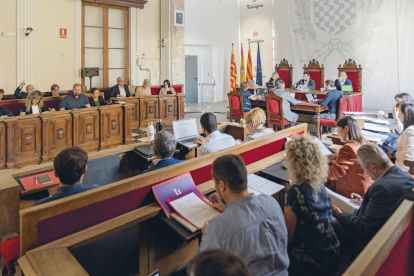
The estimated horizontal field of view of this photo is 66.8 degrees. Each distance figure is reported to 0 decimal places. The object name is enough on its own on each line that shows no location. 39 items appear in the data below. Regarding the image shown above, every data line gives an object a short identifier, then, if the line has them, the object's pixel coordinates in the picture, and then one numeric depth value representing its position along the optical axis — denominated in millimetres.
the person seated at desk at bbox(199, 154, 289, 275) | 1334
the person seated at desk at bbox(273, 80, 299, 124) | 6392
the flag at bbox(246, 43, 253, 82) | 11998
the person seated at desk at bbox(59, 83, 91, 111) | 5954
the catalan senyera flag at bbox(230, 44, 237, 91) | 12172
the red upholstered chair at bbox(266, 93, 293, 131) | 6386
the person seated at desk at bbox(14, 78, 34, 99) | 6797
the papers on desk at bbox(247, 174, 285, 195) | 2311
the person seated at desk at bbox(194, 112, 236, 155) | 3047
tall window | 8617
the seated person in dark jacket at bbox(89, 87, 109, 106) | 6522
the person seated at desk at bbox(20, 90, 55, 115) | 5305
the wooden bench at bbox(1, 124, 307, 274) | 1560
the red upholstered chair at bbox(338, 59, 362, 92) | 7582
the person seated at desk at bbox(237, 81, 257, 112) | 7168
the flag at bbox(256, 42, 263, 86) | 11844
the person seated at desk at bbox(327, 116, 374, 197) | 2609
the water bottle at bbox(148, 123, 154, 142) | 3541
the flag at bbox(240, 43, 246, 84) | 12078
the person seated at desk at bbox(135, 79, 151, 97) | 8344
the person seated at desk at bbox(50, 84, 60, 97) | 6789
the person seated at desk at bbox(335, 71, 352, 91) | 7262
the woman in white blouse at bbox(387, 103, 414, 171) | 3328
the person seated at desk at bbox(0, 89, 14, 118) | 5262
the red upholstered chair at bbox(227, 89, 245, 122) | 7129
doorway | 12174
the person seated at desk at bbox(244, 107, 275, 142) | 3570
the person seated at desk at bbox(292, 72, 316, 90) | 8159
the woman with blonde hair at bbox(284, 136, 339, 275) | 1729
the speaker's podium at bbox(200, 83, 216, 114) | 12531
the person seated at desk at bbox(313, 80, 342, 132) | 6250
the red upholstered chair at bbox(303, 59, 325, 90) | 8391
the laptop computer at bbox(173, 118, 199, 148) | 3580
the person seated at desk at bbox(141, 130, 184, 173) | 2432
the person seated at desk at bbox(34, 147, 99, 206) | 1930
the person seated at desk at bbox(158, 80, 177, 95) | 8547
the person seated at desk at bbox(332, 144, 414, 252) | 1845
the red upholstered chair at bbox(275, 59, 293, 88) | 8922
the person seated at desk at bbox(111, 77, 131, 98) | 7965
